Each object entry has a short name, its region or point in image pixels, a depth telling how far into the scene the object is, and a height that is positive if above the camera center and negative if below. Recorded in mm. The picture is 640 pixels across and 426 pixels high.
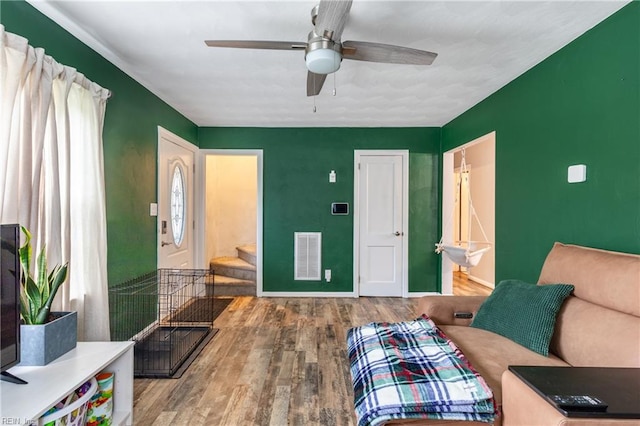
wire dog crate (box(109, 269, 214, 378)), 2657 -1199
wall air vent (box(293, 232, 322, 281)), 4727 -636
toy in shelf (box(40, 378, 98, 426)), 1312 -835
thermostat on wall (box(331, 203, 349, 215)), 4719 +52
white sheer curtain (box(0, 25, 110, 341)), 1627 +256
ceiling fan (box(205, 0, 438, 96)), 1676 +935
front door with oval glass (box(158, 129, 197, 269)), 3592 +112
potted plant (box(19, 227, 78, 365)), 1504 -540
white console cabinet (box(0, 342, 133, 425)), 1193 -729
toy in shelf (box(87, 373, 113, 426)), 1636 -992
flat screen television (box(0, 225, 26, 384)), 1344 -383
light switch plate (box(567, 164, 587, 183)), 2186 +270
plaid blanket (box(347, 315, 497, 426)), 1383 -782
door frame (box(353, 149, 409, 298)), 4715 +38
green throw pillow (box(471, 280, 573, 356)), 1799 -607
